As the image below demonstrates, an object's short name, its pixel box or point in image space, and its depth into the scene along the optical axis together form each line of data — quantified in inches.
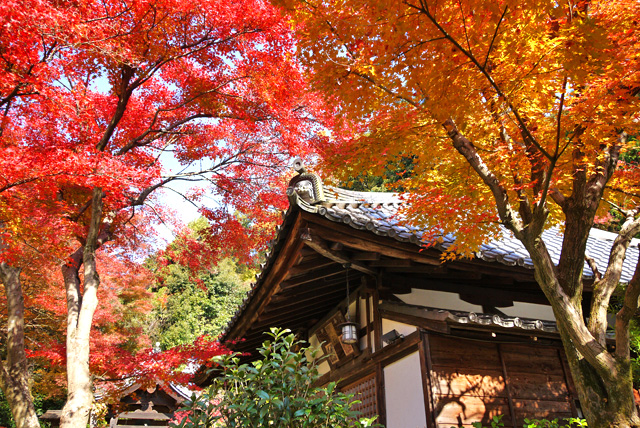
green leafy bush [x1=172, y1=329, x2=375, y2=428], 121.9
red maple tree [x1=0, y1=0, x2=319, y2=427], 247.4
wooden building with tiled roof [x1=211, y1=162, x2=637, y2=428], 201.6
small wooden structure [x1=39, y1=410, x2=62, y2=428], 374.6
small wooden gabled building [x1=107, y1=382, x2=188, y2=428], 473.9
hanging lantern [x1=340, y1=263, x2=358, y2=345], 253.9
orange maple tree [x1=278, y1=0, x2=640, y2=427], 138.0
